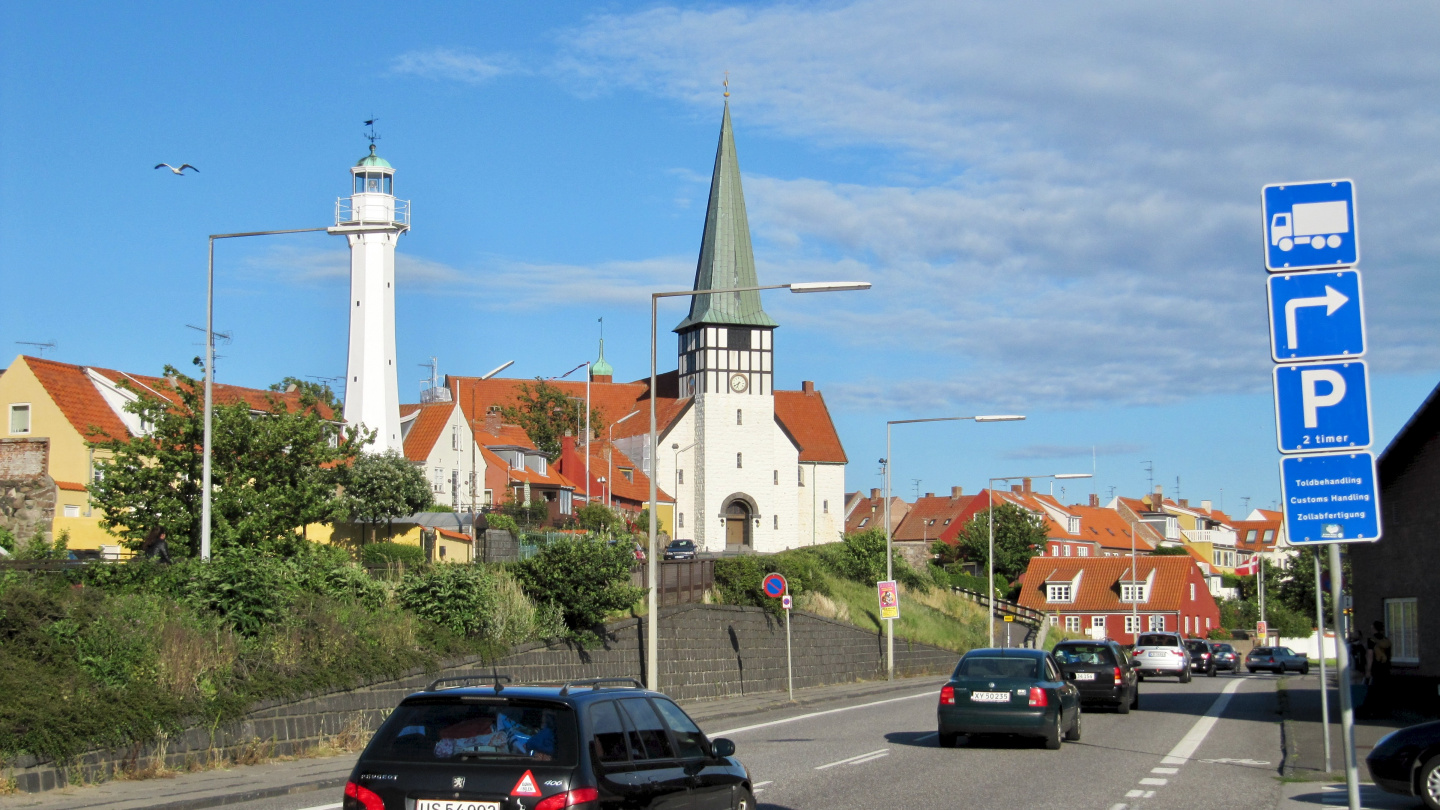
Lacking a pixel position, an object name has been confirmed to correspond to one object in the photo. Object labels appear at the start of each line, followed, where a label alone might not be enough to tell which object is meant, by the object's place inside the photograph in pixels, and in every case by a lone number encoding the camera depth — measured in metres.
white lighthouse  59.16
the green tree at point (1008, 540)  100.81
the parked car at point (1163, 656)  41.81
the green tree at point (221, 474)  33.34
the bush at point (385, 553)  37.94
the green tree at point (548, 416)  97.12
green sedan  18.23
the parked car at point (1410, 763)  12.32
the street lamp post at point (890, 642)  39.47
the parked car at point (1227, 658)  59.00
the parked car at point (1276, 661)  56.00
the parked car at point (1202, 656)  51.75
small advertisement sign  38.12
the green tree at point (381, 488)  52.97
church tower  88.56
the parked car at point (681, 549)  68.69
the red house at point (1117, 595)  89.06
